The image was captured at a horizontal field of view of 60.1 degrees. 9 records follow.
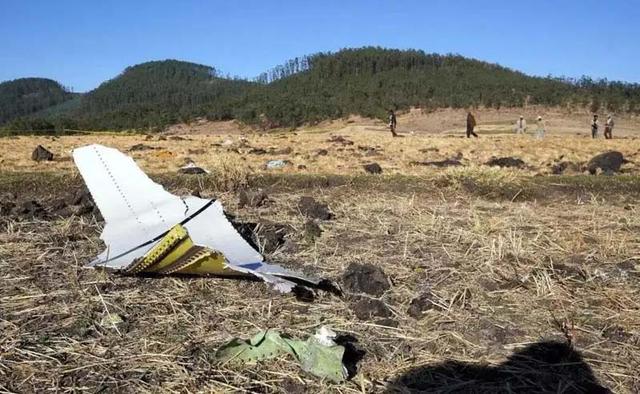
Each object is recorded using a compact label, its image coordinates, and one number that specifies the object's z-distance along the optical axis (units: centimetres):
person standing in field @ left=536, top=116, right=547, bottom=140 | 2056
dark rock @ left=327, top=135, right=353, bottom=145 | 1756
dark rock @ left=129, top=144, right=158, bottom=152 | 1496
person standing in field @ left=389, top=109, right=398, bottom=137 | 2286
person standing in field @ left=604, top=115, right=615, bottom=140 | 2250
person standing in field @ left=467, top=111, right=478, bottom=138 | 2138
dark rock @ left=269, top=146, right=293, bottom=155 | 1397
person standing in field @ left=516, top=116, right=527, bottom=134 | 2453
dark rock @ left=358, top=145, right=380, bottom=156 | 1348
